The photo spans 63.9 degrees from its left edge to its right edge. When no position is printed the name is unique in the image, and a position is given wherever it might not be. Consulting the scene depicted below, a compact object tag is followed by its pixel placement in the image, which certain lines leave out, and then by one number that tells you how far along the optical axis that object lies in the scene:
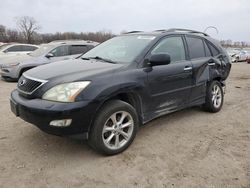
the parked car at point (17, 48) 10.08
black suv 2.41
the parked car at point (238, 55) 20.43
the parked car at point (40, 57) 7.10
